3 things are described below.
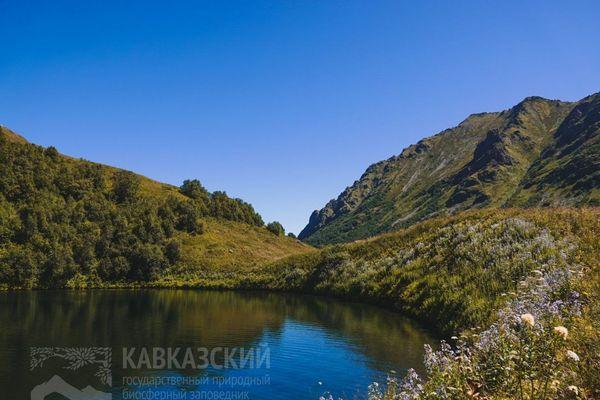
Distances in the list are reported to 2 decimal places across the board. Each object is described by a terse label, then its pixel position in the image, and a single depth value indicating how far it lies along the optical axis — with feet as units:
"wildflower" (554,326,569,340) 21.68
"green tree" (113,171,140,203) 477.77
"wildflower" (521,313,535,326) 21.54
